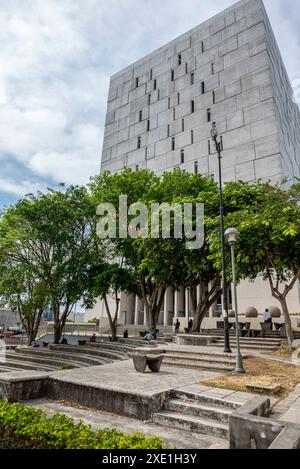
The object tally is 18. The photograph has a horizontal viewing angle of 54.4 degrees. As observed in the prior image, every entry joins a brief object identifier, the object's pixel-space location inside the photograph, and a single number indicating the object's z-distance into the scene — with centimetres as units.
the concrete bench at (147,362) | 938
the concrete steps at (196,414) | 548
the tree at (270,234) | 1250
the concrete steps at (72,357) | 1468
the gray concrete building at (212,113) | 3184
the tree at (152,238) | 1786
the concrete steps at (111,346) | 1647
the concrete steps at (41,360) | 1574
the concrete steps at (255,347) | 1422
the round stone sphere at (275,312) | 2522
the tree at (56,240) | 2052
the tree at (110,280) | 1975
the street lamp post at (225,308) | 1208
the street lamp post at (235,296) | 940
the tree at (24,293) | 1991
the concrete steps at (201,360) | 1045
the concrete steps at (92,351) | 1506
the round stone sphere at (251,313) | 2609
